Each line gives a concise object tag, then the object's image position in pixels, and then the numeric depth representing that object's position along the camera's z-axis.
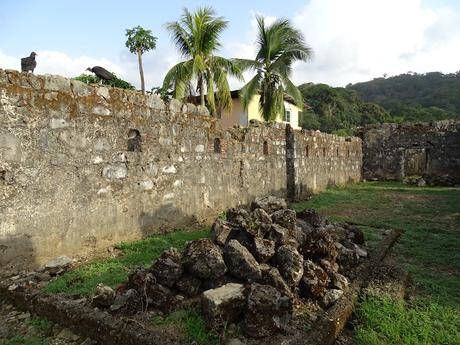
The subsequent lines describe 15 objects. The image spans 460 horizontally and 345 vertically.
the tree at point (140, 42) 20.94
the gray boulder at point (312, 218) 5.16
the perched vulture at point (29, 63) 4.74
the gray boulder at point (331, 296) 3.32
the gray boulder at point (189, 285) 3.26
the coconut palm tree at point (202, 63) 17.27
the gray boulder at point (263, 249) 3.60
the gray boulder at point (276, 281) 3.21
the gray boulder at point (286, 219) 4.32
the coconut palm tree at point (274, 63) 17.70
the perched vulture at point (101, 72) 6.48
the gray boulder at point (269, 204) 5.40
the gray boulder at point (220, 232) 3.88
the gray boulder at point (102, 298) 3.02
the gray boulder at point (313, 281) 3.39
